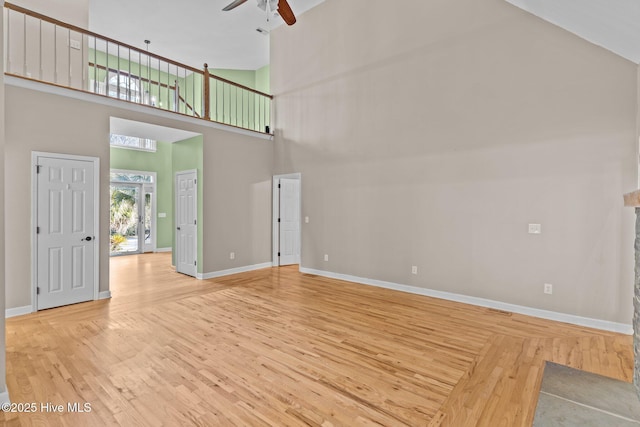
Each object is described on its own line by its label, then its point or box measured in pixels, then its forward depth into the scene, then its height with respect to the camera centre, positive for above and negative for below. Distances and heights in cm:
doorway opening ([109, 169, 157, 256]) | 885 +2
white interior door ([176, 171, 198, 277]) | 604 -16
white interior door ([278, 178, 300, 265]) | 715 -19
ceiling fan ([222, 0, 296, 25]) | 374 +255
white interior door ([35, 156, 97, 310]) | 408 -24
